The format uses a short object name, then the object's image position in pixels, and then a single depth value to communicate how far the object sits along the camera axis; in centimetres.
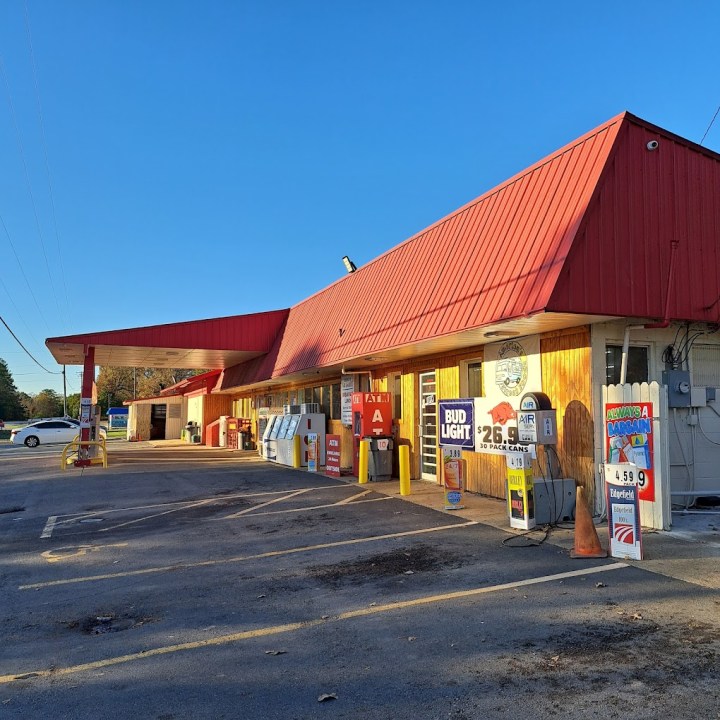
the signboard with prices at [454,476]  1027
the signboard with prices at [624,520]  654
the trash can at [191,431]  3741
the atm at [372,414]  1463
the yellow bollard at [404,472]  1192
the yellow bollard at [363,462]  1418
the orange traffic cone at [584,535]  681
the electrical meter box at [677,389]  951
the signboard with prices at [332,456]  1594
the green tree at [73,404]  9786
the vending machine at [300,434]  1900
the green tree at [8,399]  9544
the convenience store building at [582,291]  852
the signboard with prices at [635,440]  771
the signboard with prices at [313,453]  1750
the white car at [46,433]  3738
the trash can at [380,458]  1448
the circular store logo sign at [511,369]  1037
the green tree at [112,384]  7644
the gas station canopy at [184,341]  2094
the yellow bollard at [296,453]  1883
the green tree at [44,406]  10188
